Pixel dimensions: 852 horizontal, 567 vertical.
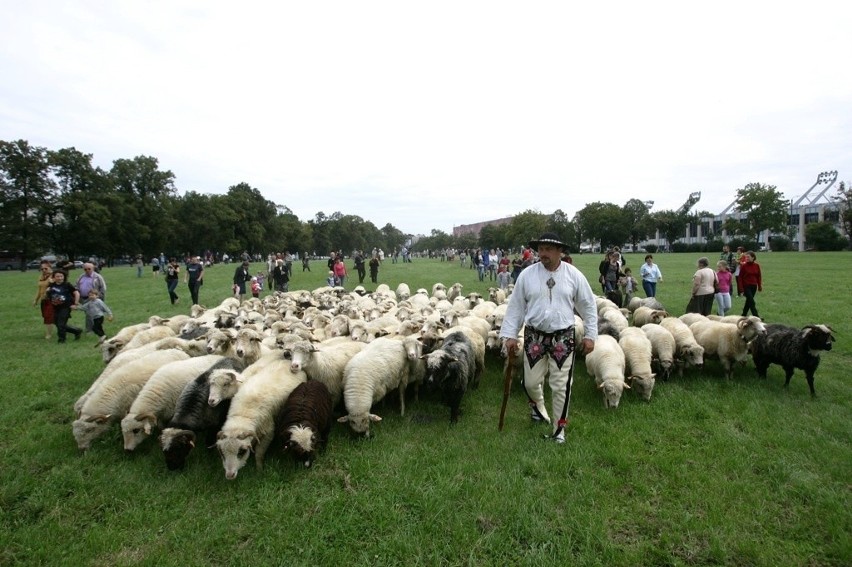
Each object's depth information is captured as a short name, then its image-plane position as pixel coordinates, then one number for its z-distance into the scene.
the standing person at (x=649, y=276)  14.49
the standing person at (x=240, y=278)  17.92
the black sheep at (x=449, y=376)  6.27
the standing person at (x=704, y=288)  11.69
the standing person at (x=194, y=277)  17.36
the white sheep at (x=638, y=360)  6.97
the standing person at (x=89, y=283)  12.34
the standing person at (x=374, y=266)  28.39
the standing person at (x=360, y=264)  27.75
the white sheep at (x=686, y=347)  7.98
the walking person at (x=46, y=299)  11.94
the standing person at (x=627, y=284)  15.45
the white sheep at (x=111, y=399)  5.59
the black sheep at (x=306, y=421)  4.89
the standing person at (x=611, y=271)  14.95
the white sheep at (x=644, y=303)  12.39
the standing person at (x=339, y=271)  24.44
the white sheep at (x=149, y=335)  8.53
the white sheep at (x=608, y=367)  6.61
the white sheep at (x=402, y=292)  20.30
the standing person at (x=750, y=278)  12.09
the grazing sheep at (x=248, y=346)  7.26
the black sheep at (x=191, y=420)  4.98
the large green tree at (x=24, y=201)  48.42
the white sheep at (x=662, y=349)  7.85
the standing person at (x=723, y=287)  11.82
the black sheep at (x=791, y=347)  6.96
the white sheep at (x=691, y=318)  9.69
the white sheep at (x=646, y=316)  10.20
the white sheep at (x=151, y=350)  6.99
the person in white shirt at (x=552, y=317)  5.20
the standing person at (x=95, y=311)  11.81
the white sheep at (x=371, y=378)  5.82
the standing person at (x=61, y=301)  11.68
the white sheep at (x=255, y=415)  4.77
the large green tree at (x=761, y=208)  67.50
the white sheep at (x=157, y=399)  5.45
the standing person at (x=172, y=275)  18.19
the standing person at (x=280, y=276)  23.00
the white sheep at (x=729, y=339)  7.84
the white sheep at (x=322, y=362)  6.19
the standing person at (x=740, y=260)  12.61
